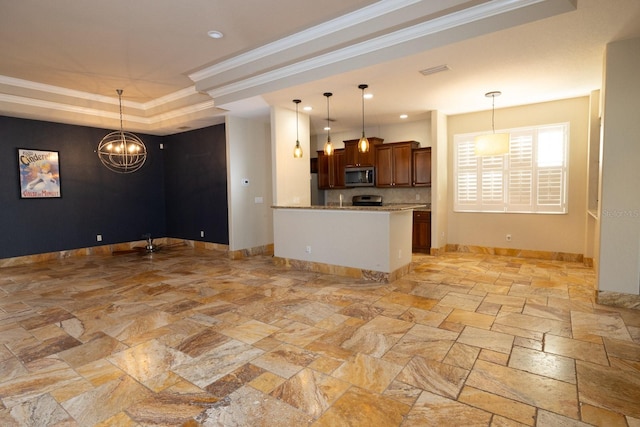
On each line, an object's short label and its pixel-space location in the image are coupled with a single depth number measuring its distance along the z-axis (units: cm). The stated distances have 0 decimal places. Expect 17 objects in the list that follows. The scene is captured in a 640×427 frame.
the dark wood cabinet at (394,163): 728
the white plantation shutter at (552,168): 594
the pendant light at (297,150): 564
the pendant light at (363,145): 501
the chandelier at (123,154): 748
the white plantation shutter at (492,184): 655
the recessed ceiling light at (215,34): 414
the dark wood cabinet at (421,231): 687
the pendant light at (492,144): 547
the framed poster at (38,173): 649
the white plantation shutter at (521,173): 623
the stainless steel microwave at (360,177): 773
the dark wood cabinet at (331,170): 827
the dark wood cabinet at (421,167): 709
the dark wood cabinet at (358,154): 767
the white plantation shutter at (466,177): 683
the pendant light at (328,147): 523
